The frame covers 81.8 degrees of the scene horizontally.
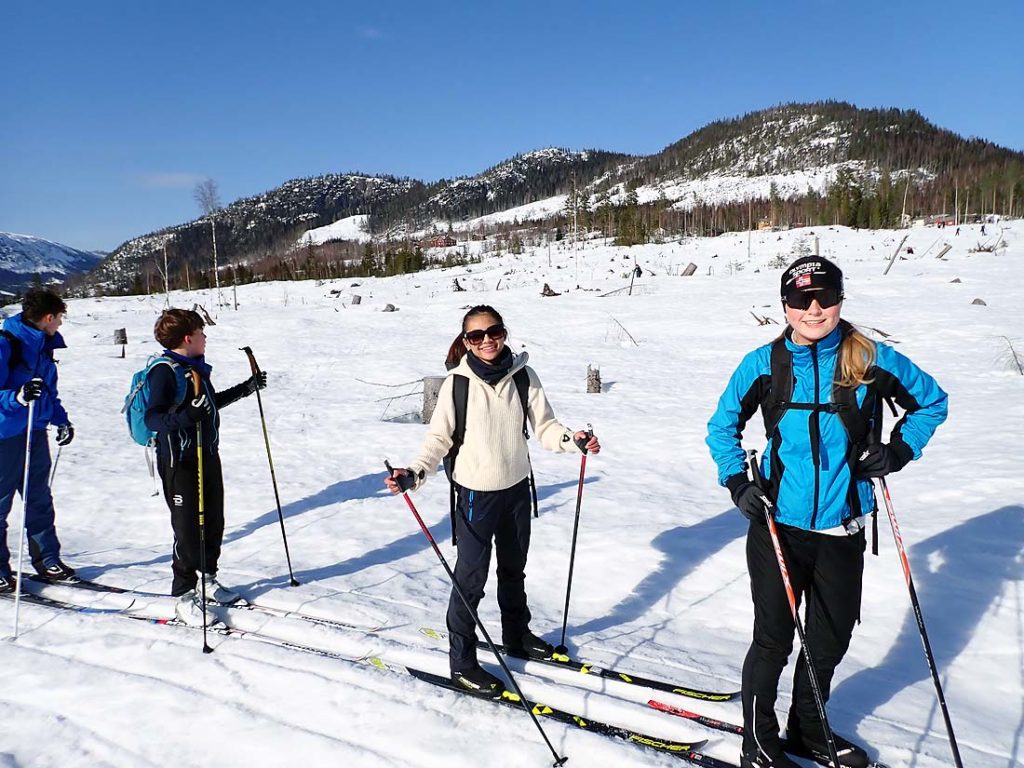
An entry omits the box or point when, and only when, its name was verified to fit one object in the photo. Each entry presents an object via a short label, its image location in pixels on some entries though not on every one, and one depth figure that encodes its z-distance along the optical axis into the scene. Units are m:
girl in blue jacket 2.34
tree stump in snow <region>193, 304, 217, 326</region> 18.96
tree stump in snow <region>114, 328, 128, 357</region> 16.28
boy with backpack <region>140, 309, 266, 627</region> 3.68
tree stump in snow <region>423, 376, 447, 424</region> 9.80
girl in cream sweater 3.07
